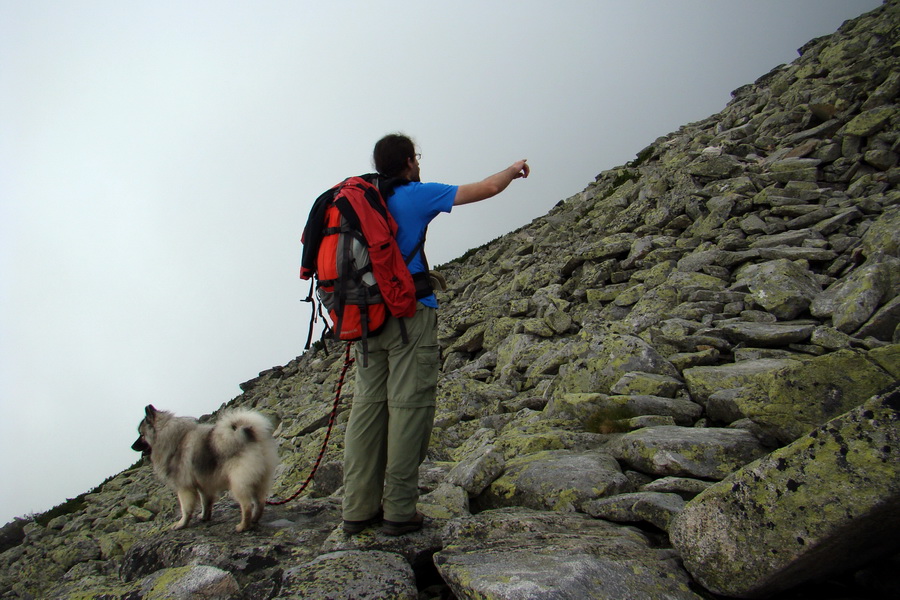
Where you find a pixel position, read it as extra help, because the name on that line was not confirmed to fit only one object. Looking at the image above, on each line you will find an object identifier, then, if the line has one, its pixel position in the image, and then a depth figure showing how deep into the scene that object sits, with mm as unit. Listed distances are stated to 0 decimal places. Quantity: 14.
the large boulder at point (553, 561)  2879
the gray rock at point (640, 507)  3713
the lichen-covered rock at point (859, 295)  7508
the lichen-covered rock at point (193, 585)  3793
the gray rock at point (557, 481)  4703
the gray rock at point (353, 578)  3354
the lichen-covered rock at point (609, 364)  7637
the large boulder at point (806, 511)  2549
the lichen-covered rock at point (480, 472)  5488
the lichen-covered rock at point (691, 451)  4586
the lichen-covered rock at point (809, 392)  3943
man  4312
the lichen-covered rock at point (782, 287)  8930
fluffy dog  5609
